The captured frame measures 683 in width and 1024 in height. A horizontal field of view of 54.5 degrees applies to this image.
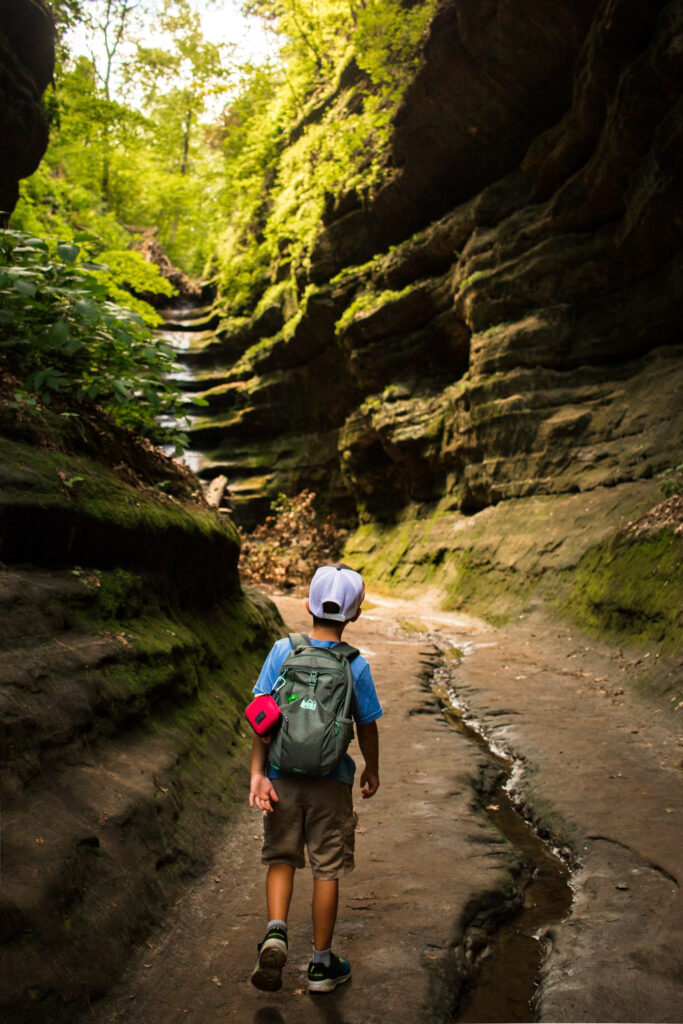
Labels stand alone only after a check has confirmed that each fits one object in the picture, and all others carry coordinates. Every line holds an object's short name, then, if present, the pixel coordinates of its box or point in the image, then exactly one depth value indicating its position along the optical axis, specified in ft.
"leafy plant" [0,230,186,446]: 14.76
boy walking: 7.94
